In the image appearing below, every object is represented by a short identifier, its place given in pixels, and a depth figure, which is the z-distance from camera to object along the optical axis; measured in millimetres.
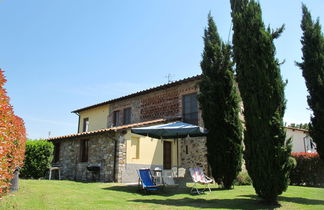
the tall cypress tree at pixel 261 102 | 6922
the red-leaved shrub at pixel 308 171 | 13773
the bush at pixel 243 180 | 11766
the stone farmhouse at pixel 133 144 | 12984
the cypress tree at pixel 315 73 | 11609
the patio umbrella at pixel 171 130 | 9844
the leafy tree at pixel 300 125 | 39156
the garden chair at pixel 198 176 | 8984
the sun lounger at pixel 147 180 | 9000
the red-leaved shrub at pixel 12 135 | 3889
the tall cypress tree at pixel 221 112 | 10102
